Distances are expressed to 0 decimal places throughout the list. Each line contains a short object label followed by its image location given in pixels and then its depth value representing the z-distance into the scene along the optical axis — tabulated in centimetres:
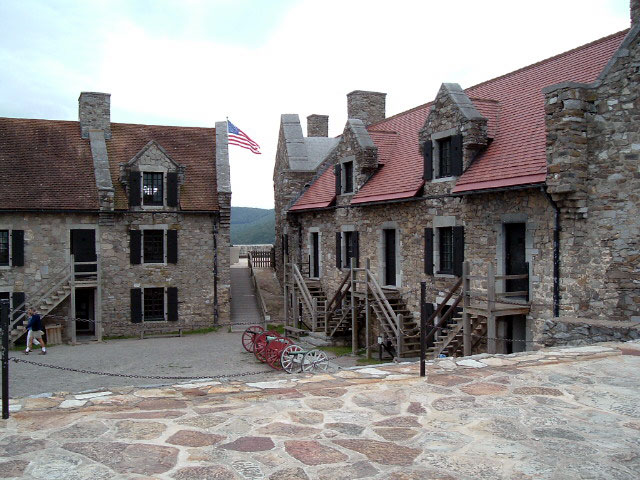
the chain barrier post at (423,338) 679
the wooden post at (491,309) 1244
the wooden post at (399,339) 1745
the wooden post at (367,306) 1931
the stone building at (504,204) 1142
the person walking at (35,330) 2094
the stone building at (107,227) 2344
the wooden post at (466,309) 1357
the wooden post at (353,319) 2005
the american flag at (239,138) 2803
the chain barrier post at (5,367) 555
